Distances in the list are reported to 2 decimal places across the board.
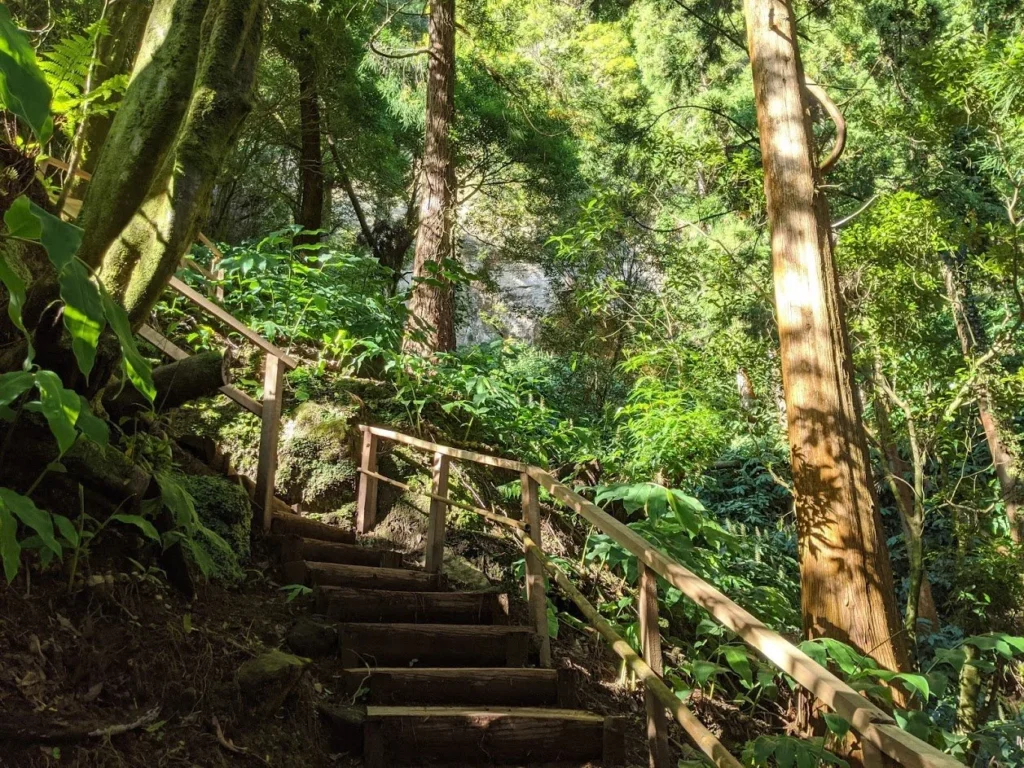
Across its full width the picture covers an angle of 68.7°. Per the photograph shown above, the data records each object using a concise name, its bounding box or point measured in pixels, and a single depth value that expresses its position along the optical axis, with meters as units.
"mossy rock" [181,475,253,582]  3.84
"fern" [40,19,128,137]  3.09
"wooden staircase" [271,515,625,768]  3.00
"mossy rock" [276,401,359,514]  5.59
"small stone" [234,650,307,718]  2.82
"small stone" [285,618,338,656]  3.46
